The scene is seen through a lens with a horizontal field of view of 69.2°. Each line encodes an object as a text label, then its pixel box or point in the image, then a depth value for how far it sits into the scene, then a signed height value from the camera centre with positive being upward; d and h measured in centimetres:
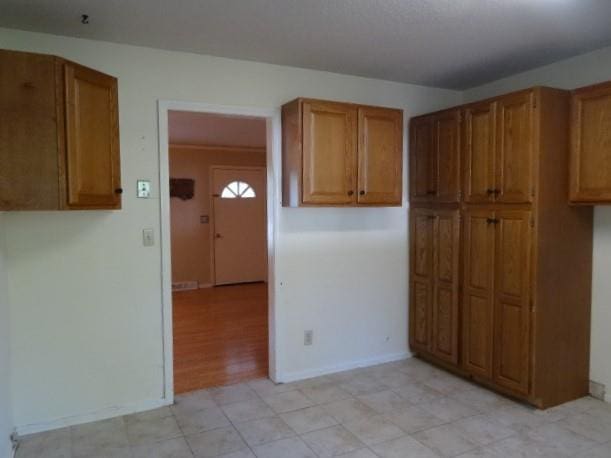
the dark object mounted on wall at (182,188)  688 +34
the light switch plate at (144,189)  287 +13
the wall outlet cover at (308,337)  344 -100
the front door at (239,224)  724 -25
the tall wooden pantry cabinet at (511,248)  279 -27
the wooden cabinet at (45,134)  205 +37
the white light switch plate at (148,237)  290 -18
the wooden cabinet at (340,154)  303 +39
